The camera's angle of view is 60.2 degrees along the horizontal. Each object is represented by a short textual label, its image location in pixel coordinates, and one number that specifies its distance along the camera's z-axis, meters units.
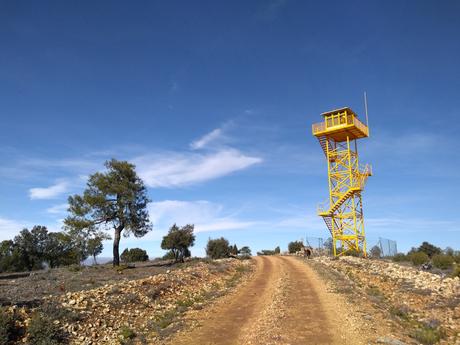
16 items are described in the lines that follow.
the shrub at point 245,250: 67.86
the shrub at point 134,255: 65.50
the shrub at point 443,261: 34.75
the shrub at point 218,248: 55.58
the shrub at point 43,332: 12.31
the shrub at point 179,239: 48.69
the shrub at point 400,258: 42.72
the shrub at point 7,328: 11.84
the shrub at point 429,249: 54.74
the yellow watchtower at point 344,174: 40.91
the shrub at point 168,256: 59.62
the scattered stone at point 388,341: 12.20
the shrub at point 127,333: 13.79
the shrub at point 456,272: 26.42
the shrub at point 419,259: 38.04
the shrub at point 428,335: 13.00
